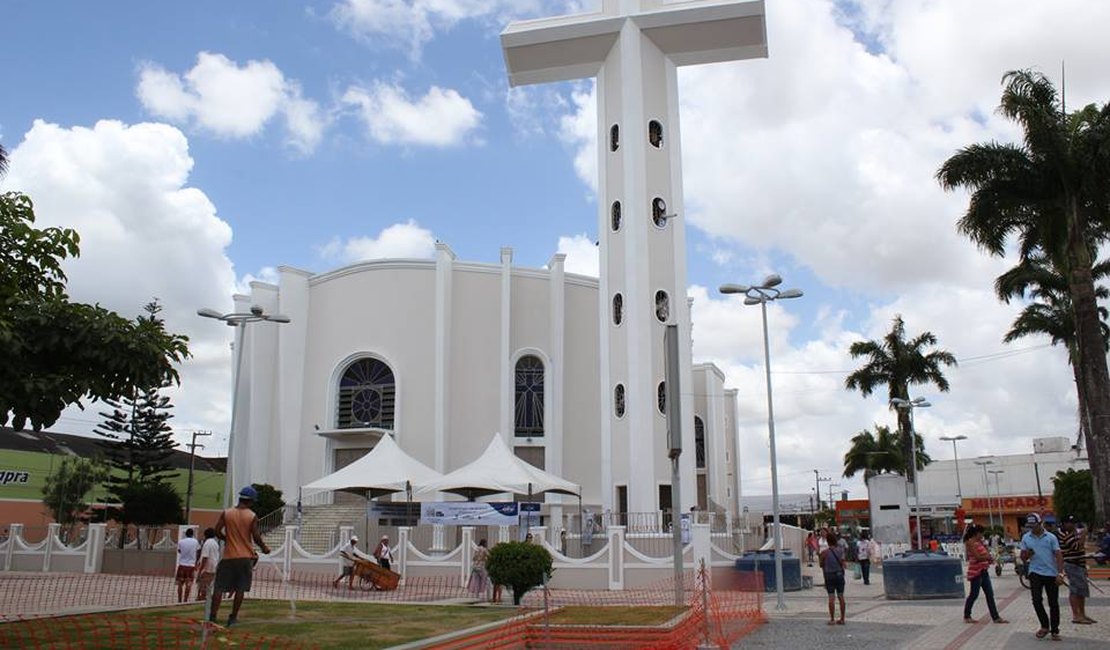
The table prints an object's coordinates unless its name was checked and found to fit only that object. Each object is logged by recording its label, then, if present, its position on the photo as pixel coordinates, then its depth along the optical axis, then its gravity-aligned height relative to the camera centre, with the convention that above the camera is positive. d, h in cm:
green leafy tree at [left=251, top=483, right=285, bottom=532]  3322 +129
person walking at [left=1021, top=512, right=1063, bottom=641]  1130 -41
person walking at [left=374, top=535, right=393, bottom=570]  2167 -39
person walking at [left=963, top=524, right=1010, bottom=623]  1291 -47
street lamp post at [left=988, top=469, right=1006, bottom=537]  6981 +237
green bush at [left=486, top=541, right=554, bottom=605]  1569 -47
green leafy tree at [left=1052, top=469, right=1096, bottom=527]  4756 +181
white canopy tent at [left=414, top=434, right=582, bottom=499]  2483 +146
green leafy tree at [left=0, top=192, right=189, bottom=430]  901 +183
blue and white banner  2447 +56
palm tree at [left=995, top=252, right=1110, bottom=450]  3341 +846
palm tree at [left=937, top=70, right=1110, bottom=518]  2239 +829
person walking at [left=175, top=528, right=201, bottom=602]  1757 -47
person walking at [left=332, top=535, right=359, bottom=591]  2081 -51
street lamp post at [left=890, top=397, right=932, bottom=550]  3650 +482
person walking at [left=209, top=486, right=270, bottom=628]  1066 -4
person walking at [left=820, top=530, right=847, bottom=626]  1365 -48
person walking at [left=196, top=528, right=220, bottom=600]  1419 -36
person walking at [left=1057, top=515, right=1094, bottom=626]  1253 -60
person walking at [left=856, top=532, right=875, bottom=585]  2434 -56
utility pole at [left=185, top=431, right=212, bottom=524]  4954 +337
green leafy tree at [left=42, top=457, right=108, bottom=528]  4728 +254
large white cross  3006 +1155
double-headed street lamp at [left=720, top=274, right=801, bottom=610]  1919 +485
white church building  3259 +788
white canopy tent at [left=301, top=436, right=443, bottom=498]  2575 +169
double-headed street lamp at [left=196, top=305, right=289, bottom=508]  2210 +498
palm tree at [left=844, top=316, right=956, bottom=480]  4697 +798
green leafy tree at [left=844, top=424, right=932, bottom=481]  6500 +560
